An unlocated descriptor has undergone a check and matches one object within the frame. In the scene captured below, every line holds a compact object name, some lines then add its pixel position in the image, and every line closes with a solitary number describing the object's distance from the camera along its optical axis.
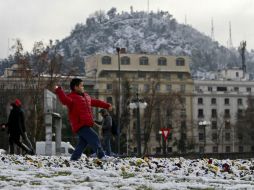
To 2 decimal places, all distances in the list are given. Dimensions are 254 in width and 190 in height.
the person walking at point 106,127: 20.39
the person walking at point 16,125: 19.73
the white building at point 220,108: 108.38
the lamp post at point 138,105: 41.01
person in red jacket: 12.90
